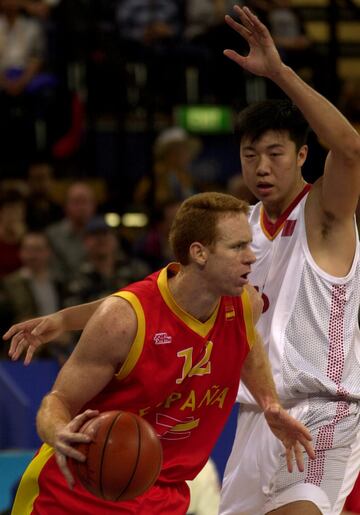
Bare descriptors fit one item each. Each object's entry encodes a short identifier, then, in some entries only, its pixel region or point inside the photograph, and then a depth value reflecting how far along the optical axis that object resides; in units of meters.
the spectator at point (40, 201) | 17.57
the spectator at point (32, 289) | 15.57
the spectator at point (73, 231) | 17.06
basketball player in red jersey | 7.71
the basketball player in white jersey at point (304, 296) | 8.47
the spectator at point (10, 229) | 16.74
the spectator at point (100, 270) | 15.75
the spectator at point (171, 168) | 18.58
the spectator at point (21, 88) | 18.87
